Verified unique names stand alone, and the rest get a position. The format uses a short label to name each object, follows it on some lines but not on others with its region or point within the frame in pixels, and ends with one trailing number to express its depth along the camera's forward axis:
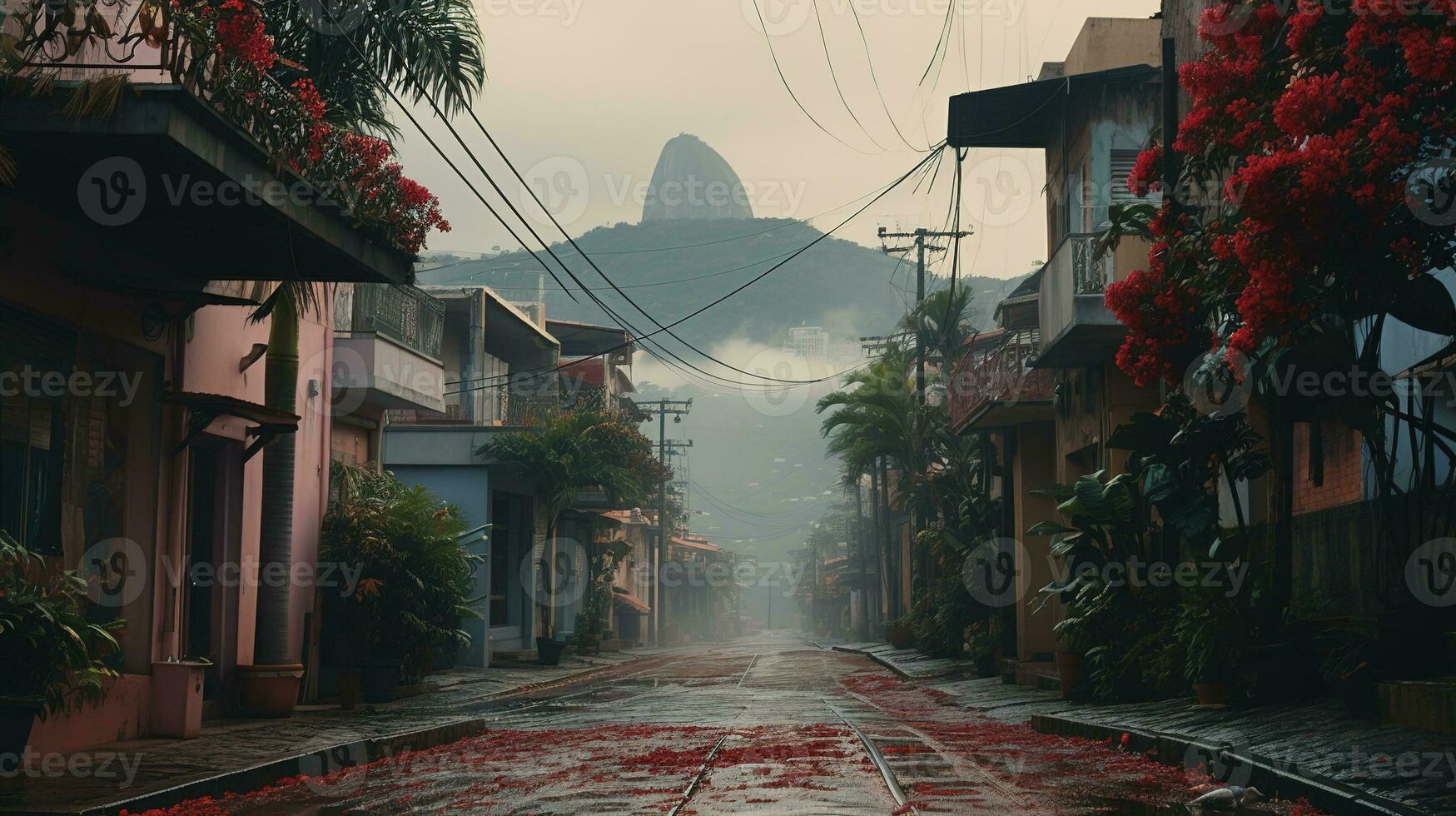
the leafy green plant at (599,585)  40.88
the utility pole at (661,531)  66.75
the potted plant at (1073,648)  17.23
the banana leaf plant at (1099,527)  16.95
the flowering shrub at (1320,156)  9.04
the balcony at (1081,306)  20.41
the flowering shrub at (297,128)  11.45
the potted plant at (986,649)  27.22
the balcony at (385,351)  22.83
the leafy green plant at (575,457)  34.56
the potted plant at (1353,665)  10.49
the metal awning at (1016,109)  22.97
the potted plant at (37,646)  9.19
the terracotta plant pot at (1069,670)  17.36
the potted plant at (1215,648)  12.95
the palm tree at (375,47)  16.64
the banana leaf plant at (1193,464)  14.16
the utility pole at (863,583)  68.19
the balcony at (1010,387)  26.12
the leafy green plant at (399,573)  19.88
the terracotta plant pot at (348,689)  18.03
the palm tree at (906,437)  39.41
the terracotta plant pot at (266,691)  15.93
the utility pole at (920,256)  43.44
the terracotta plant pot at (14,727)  9.07
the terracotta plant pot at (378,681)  19.59
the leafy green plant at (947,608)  31.44
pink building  10.77
